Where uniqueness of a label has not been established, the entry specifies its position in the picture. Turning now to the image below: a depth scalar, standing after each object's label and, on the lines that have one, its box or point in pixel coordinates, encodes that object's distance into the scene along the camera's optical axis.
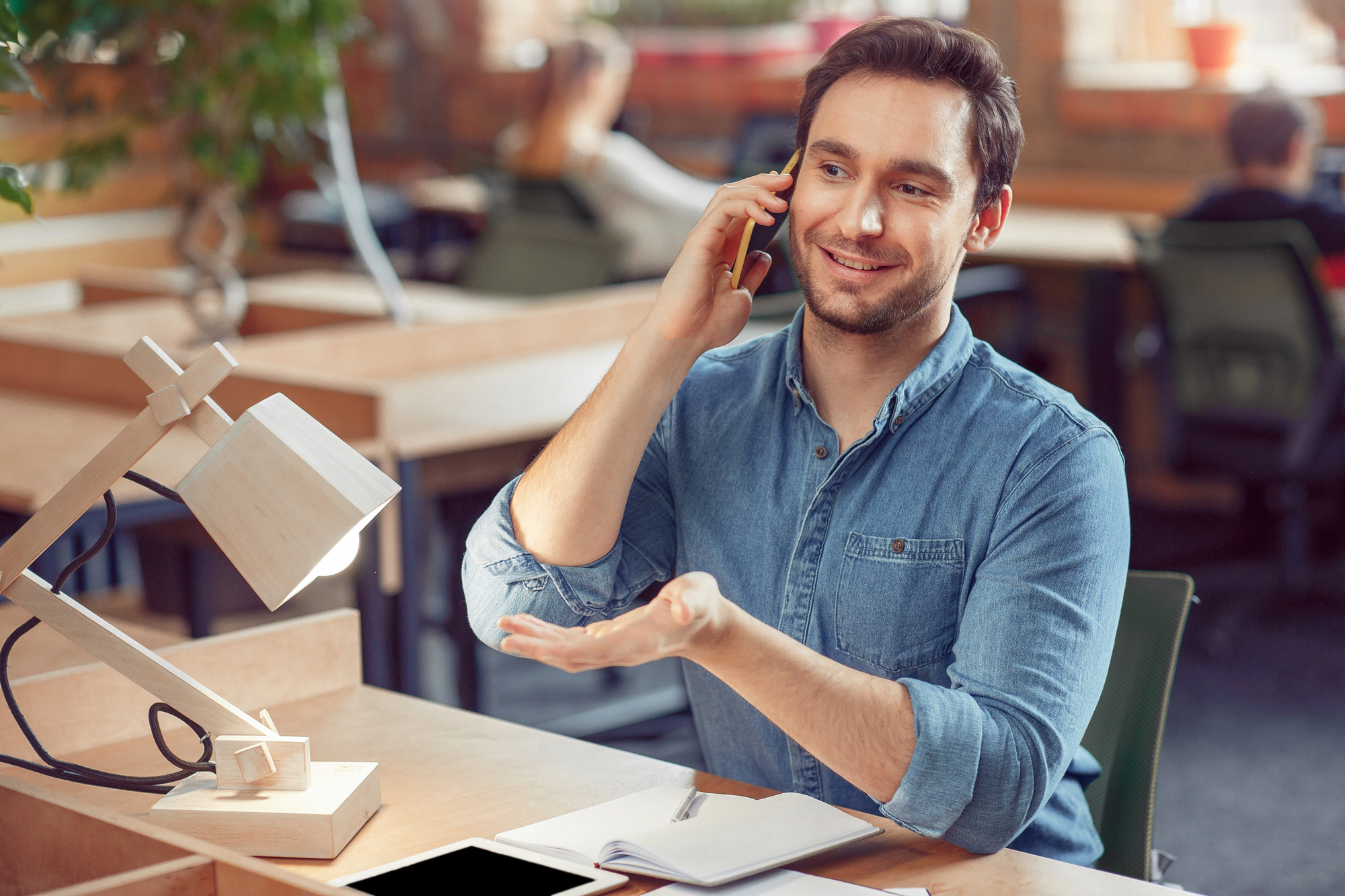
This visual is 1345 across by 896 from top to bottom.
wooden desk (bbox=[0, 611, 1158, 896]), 2.30
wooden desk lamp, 2.11
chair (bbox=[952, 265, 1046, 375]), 7.98
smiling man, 2.49
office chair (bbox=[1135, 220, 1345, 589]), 6.66
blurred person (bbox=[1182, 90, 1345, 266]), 7.27
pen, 2.40
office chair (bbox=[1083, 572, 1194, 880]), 2.93
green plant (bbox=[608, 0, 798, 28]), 13.09
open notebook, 2.21
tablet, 2.19
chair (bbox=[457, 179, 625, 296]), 7.50
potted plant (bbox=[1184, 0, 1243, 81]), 9.58
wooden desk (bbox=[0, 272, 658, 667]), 4.75
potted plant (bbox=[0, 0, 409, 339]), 5.93
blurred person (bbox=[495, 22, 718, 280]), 8.73
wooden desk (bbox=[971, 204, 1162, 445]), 8.11
